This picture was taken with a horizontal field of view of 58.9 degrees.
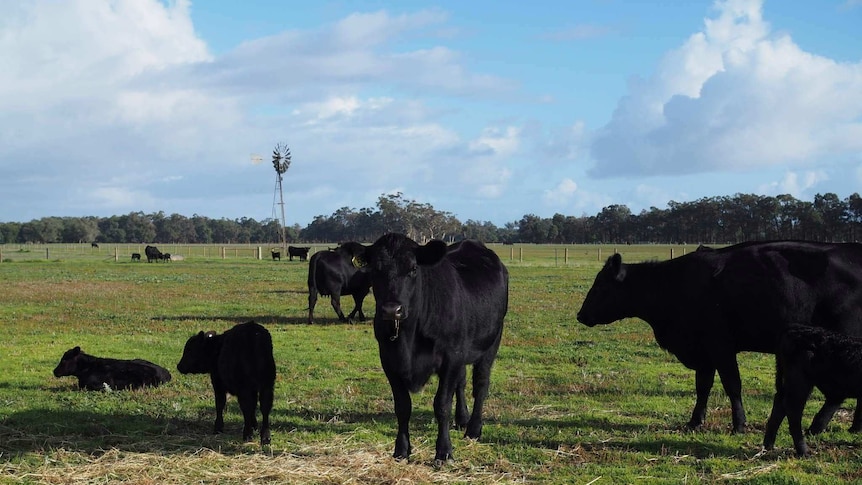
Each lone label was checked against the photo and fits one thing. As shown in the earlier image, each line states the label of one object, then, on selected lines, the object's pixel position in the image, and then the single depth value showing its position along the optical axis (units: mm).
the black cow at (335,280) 20156
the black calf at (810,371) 7312
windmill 86625
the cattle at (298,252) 64900
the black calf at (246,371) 8438
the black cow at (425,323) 7328
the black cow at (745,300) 8547
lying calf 10883
